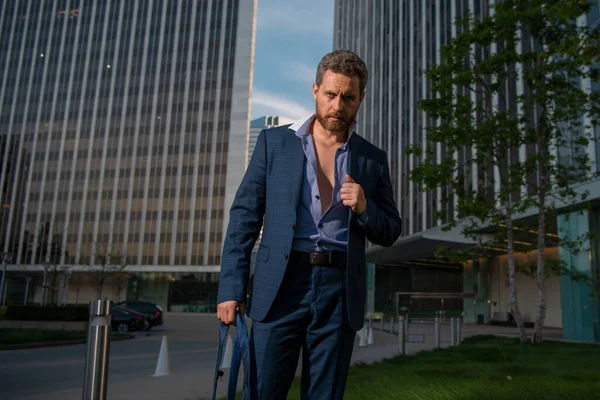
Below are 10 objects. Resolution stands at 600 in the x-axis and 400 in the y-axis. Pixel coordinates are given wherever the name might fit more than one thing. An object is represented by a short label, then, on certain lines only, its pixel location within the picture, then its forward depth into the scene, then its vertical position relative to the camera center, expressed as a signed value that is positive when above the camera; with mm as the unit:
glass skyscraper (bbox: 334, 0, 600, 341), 18859 +6803
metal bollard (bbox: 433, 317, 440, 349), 13617 -863
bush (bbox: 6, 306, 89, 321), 20500 -1212
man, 2271 +226
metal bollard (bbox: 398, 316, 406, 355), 11844 -903
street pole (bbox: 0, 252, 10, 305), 30844 +1308
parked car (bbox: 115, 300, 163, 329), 23938 -1084
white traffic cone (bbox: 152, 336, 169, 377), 8891 -1293
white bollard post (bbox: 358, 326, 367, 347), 16344 -1412
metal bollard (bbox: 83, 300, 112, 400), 3275 -421
